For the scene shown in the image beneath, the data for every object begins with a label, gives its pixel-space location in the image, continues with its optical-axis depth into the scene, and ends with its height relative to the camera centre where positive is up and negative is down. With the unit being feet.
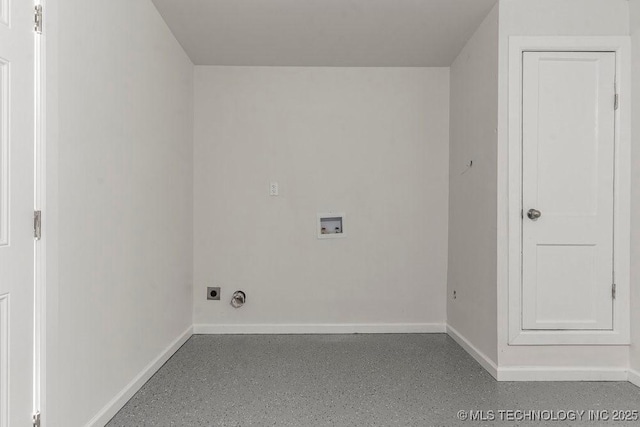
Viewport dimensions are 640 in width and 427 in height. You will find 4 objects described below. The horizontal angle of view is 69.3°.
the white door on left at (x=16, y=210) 5.02 -0.02
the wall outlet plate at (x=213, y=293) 13.15 -2.38
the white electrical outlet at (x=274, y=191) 13.28 +0.58
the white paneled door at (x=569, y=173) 9.27 +0.77
